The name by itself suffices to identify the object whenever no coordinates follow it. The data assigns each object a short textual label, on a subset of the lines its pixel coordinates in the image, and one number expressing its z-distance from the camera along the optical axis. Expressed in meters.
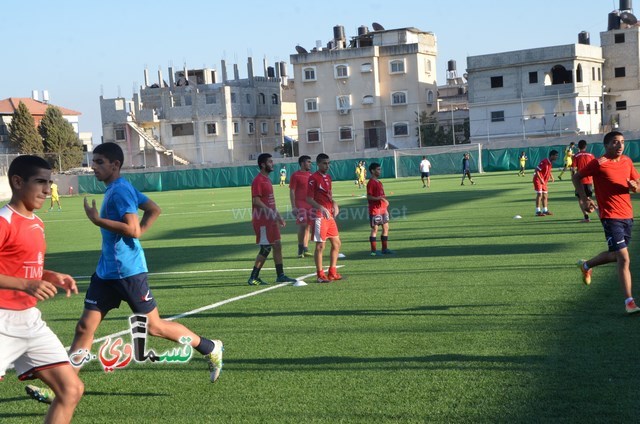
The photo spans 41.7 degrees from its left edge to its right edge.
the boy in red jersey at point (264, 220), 13.16
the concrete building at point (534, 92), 69.88
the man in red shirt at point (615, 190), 9.35
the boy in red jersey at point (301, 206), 17.61
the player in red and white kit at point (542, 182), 22.56
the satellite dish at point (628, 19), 84.19
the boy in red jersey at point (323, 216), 13.03
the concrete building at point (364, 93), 80.62
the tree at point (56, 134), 89.75
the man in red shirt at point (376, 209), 16.50
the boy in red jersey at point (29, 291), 5.06
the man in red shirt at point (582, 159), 20.20
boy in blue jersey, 6.77
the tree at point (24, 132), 88.69
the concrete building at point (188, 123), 87.94
